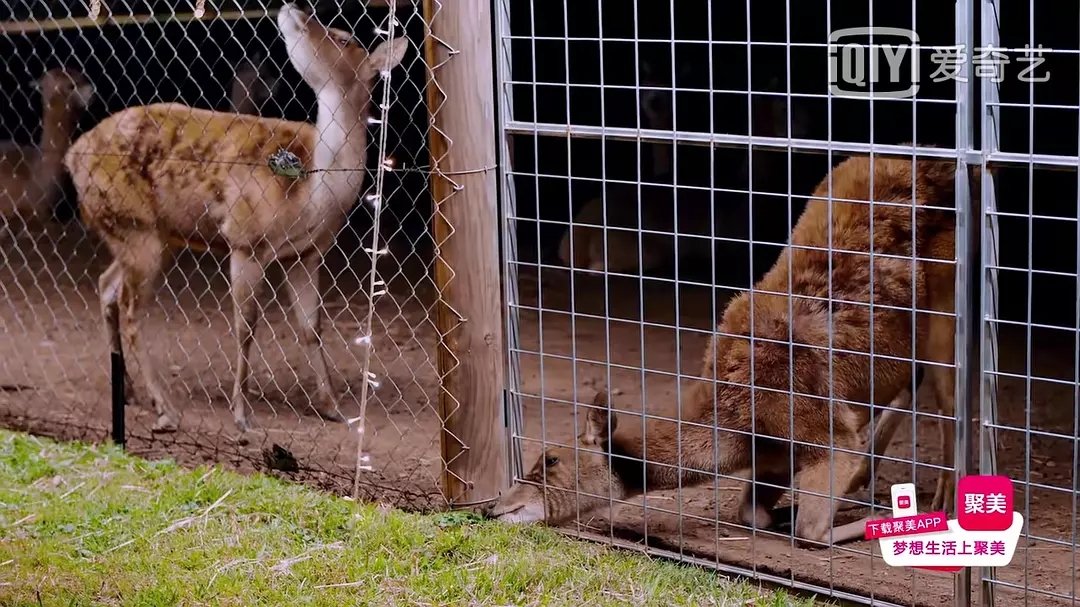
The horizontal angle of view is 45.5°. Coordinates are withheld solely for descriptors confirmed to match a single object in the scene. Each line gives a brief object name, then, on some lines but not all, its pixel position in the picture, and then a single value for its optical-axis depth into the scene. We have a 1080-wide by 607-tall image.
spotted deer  5.87
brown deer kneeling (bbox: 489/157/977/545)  4.37
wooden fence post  4.21
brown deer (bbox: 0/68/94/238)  9.80
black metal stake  5.35
